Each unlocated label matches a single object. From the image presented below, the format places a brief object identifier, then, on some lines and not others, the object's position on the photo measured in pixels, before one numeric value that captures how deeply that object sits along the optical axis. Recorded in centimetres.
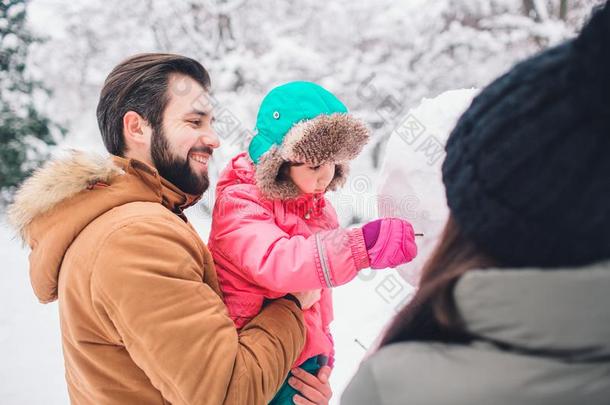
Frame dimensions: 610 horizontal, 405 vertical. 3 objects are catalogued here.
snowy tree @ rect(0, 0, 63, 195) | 517
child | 122
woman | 49
